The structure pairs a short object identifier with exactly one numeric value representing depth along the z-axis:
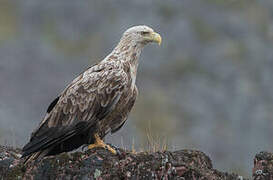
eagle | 19.52
